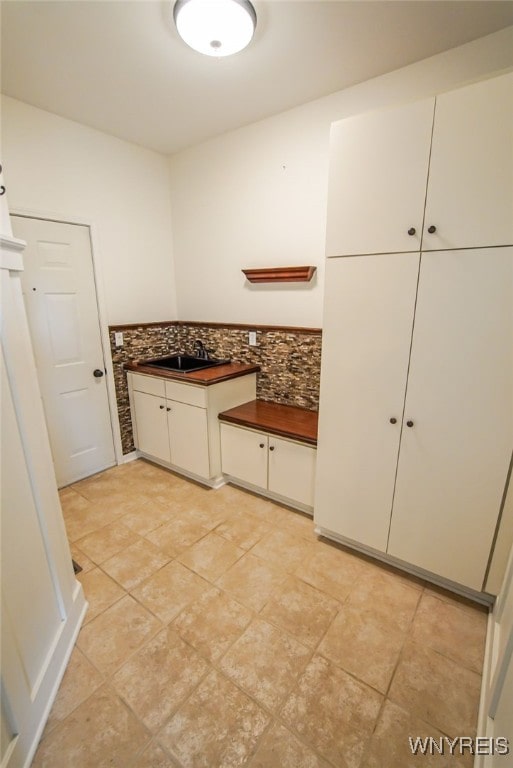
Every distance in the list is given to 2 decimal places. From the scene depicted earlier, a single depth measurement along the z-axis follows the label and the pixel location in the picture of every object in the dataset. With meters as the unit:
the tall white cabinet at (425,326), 1.32
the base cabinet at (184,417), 2.49
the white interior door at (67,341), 2.37
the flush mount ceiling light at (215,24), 1.42
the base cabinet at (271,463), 2.21
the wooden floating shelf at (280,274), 2.40
